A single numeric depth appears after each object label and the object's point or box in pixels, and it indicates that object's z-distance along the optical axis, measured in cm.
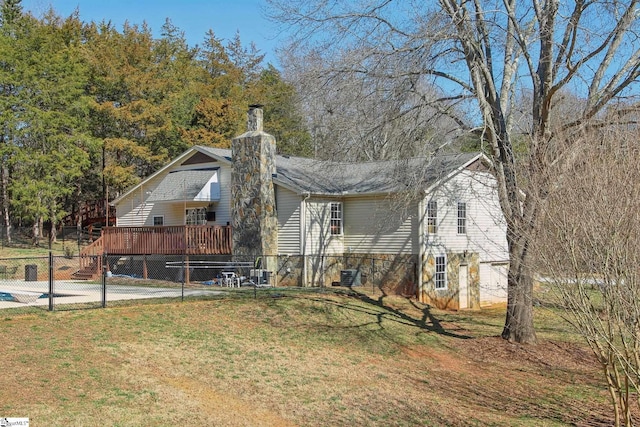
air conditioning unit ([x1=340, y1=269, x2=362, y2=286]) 2392
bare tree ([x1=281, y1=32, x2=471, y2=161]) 1645
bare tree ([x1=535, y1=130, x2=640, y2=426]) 823
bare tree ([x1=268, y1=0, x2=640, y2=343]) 1541
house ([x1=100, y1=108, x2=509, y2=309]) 2414
